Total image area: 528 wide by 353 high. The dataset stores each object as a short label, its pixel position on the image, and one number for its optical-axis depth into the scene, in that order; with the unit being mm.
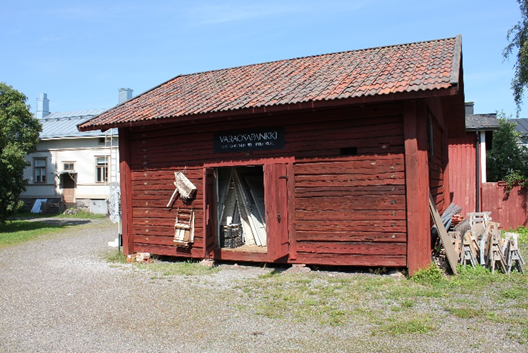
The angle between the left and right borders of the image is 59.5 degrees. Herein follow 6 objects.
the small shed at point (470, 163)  16516
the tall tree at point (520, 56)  19906
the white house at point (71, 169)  27438
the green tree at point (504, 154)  20594
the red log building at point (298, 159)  8555
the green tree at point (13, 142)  19047
